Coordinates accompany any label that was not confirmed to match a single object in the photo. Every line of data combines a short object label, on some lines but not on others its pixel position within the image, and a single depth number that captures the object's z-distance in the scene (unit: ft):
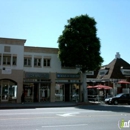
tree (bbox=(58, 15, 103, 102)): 104.17
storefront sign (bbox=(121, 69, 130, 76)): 145.18
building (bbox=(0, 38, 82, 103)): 104.17
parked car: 99.87
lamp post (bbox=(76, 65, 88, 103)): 108.37
